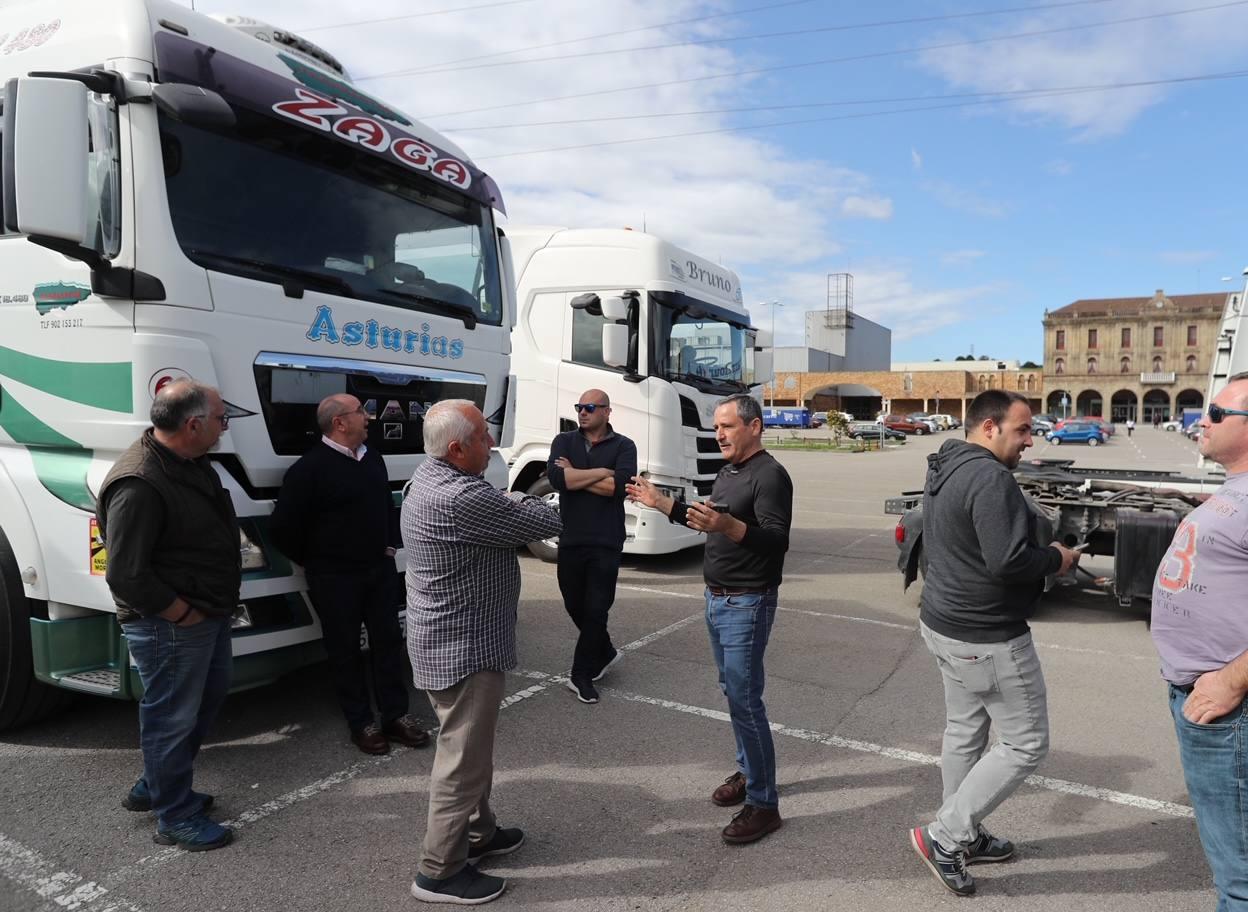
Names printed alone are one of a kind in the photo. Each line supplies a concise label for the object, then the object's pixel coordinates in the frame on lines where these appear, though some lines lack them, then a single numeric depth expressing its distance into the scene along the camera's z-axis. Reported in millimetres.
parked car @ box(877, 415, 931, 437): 55062
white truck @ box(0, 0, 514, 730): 3367
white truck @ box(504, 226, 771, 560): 8102
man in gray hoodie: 2746
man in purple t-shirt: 2064
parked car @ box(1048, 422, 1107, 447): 43375
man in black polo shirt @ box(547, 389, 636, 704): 4824
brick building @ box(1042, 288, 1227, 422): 80500
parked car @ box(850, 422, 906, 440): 44391
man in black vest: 2961
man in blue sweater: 3803
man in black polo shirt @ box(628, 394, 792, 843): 3186
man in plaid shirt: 2785
